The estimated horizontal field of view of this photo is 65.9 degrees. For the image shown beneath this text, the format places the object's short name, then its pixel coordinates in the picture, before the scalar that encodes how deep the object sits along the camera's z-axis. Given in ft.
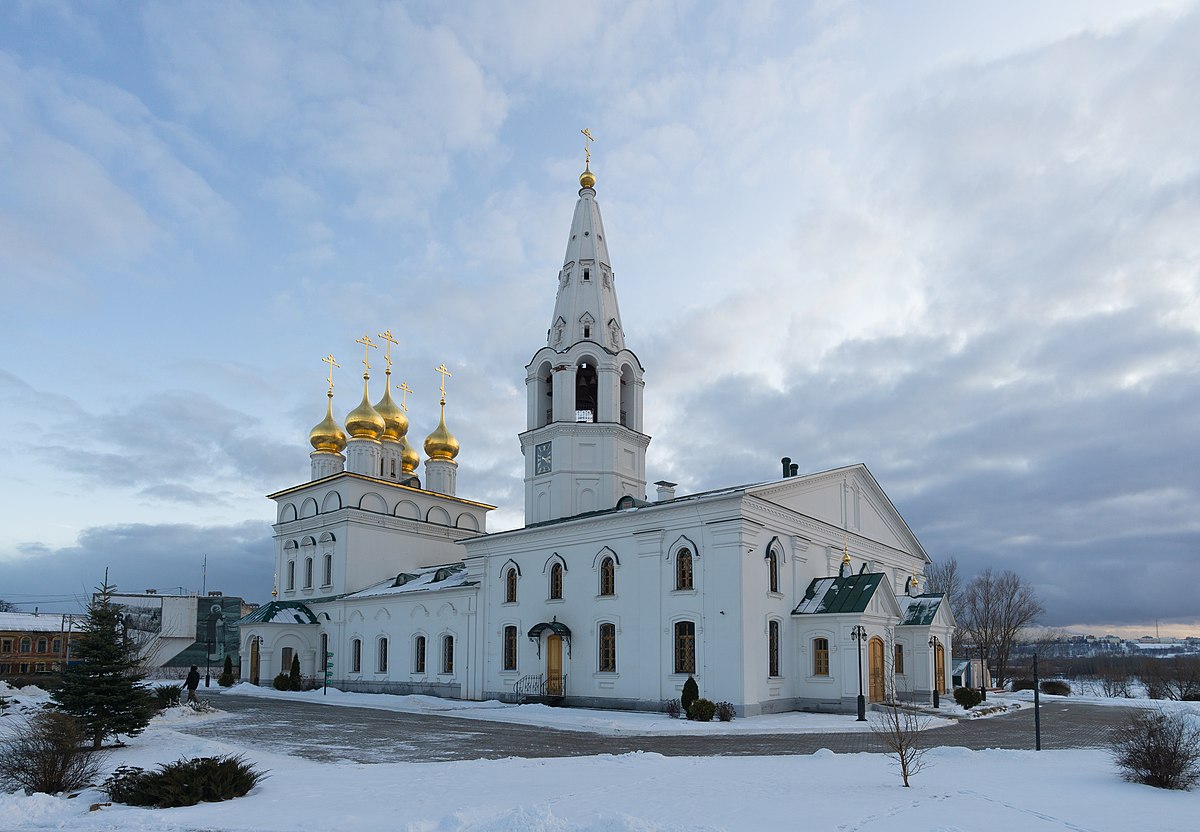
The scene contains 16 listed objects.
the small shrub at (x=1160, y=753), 43.21
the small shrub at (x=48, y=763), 42.29
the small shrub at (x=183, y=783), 39.70
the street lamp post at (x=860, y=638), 83.46
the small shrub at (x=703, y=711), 83.35
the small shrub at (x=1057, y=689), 151.84
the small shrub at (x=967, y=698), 101.35
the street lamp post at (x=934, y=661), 102.34
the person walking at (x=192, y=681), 98.14
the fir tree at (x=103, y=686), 59.98
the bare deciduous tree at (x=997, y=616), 183.32
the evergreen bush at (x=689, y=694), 87.10
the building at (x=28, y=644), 223.30
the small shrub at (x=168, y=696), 77.98
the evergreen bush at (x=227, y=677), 145.59
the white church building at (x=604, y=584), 91.35
